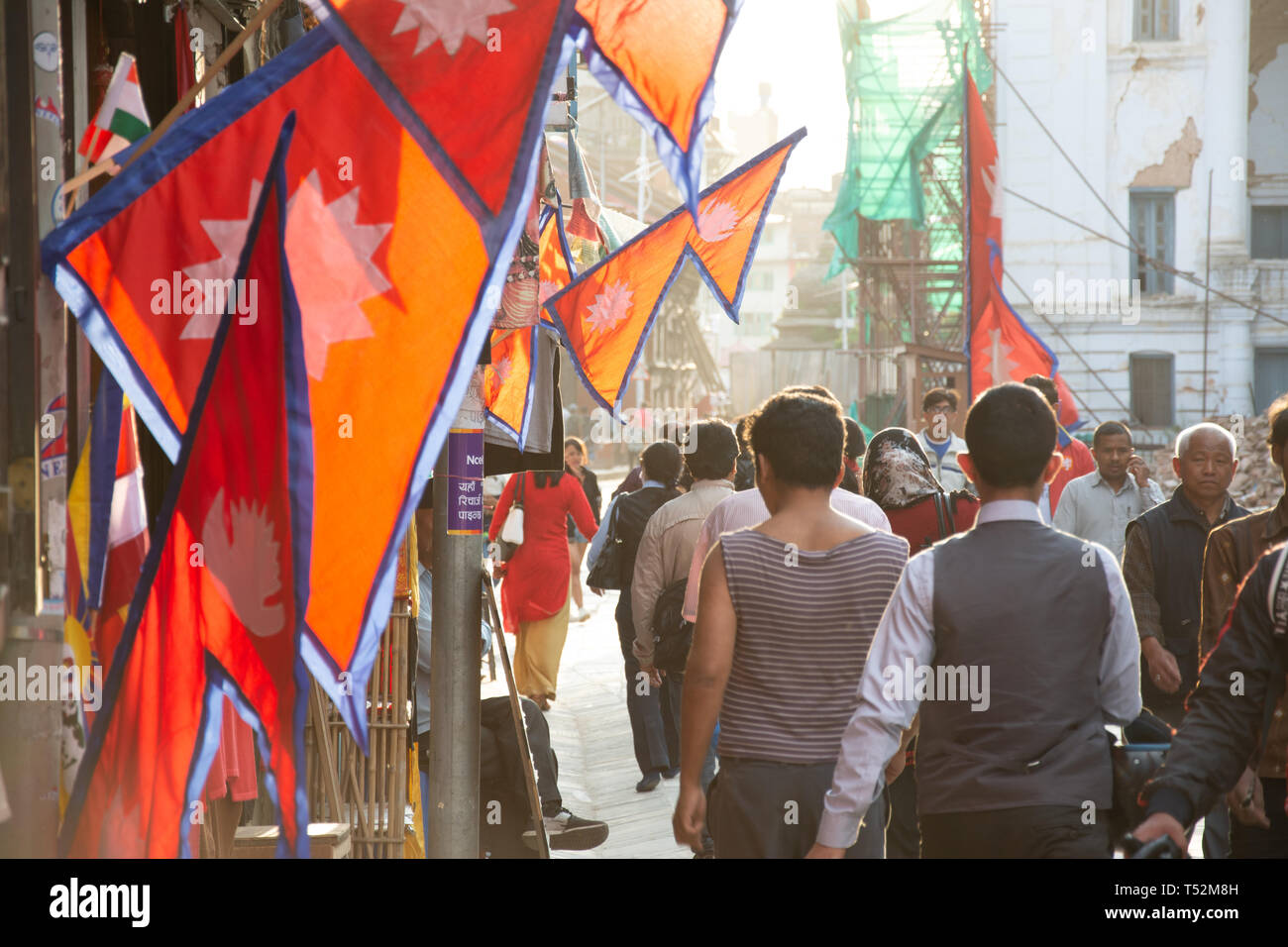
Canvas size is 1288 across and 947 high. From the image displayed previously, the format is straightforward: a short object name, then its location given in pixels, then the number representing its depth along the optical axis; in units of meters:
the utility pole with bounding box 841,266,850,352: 48.53
